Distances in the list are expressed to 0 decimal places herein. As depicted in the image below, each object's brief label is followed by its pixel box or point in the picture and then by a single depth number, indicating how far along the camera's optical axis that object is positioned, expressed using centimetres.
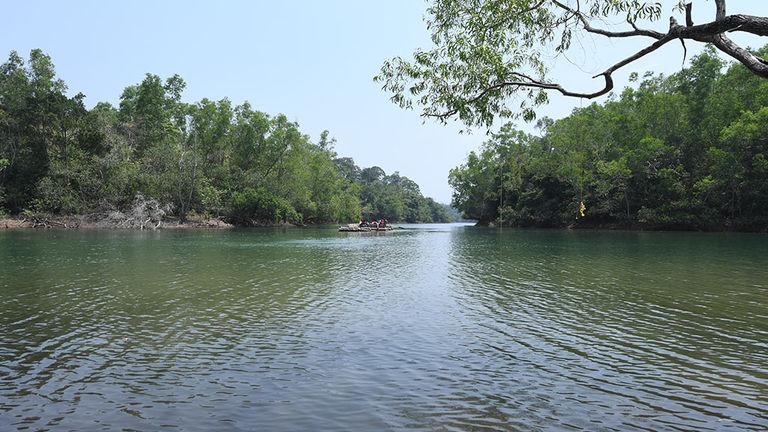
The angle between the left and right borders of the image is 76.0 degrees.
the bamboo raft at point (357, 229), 7188
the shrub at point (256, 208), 8462
